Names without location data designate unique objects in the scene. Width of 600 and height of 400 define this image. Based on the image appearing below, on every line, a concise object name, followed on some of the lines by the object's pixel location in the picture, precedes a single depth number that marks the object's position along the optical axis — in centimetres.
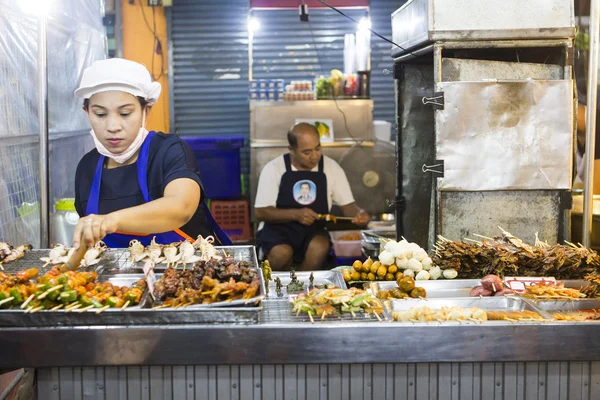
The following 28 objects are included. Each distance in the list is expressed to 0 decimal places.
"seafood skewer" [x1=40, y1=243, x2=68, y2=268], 359
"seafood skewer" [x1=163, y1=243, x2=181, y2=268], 356
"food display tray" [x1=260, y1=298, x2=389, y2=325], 289
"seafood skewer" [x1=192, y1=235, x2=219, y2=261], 352
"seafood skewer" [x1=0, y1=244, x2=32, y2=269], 367
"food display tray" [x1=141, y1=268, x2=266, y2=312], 279
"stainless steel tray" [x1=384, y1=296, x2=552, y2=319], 332
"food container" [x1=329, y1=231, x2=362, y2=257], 716
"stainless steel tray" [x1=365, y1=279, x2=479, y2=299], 359
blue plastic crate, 891
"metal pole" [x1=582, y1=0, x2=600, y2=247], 431
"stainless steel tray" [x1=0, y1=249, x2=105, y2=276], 356
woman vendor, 397
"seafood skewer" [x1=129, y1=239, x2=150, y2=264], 366
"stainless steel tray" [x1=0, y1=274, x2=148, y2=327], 274
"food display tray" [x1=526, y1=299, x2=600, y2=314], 335
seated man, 693
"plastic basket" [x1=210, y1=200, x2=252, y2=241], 905
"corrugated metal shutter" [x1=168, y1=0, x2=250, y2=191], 967
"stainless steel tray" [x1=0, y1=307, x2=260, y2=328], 275
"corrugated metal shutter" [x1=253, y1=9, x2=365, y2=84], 975
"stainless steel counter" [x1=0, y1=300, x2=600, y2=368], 274
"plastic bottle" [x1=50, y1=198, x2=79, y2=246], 577
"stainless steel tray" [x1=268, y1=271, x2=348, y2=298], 366
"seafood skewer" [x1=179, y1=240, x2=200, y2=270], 354
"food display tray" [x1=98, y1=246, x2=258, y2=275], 356
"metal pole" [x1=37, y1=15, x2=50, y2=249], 440
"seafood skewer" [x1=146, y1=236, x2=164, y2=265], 356
